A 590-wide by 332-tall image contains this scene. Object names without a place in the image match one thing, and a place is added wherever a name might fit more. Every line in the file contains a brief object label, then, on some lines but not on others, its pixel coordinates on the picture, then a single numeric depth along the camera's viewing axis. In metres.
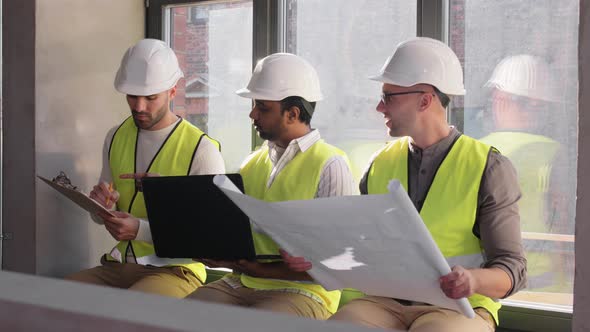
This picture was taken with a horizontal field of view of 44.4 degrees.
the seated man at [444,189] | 1.89
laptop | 2.16
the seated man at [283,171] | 2.34
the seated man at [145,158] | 2.65
